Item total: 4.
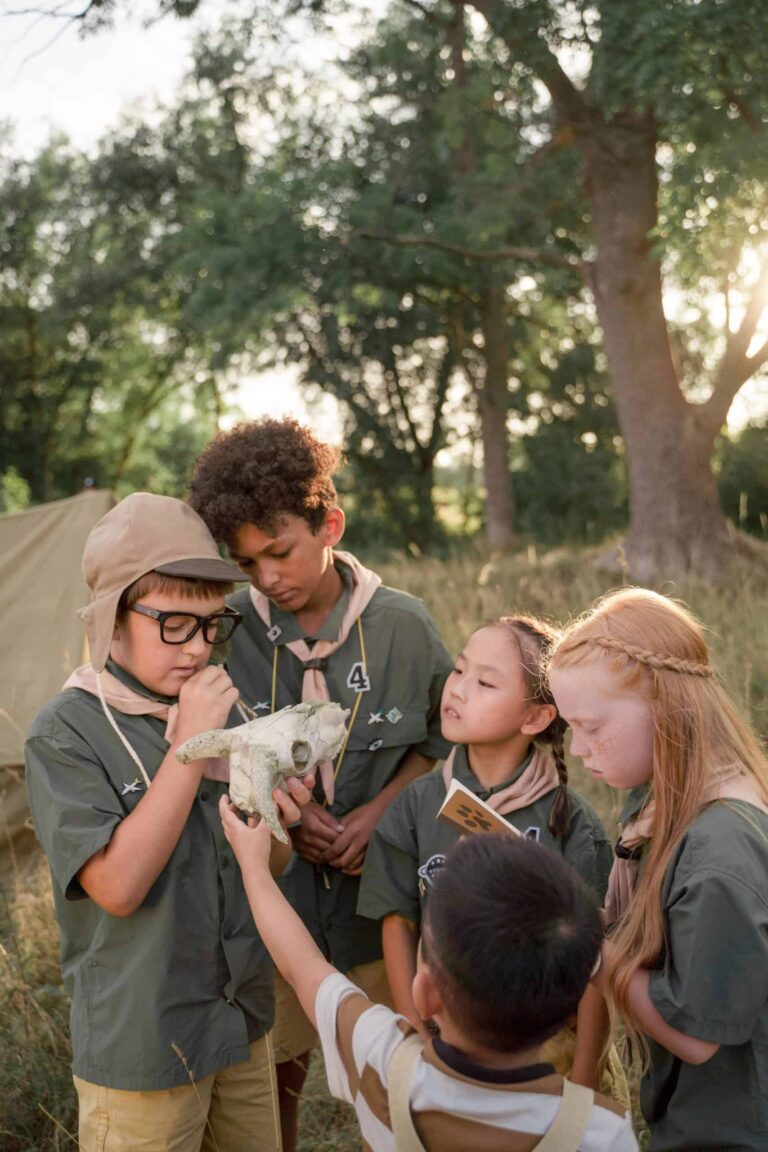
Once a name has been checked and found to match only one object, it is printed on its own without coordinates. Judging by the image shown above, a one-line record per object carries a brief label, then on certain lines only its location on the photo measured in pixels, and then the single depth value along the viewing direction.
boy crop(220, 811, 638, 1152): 1.49
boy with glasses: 2.11
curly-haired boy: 2.77
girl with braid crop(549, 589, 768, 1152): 1.77
